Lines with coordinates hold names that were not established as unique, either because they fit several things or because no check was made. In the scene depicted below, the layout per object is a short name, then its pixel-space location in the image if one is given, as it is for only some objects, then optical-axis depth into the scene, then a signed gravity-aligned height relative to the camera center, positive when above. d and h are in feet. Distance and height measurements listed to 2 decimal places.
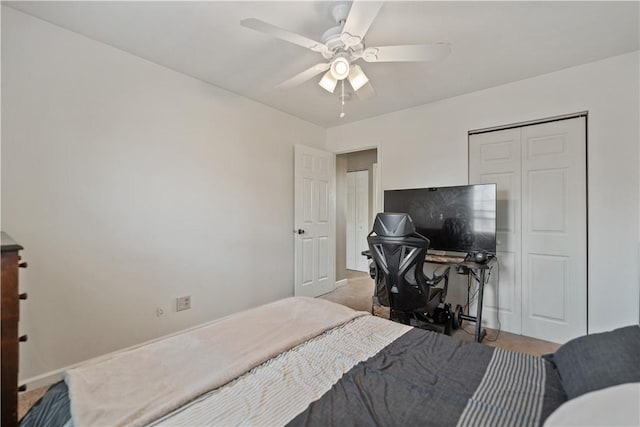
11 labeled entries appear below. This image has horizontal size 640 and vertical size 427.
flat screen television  8.94 -0.04
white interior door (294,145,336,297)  12.38 -0.40
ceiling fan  5.10 +3.32
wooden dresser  3.33 -1.48
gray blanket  2.74 -1.96
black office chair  7.43 -1.44
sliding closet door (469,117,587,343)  8.44 -0.31
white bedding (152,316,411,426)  2.73 -1.98
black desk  8.18 -1.55
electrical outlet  8.79 -2.84
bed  2.73 -1.95
